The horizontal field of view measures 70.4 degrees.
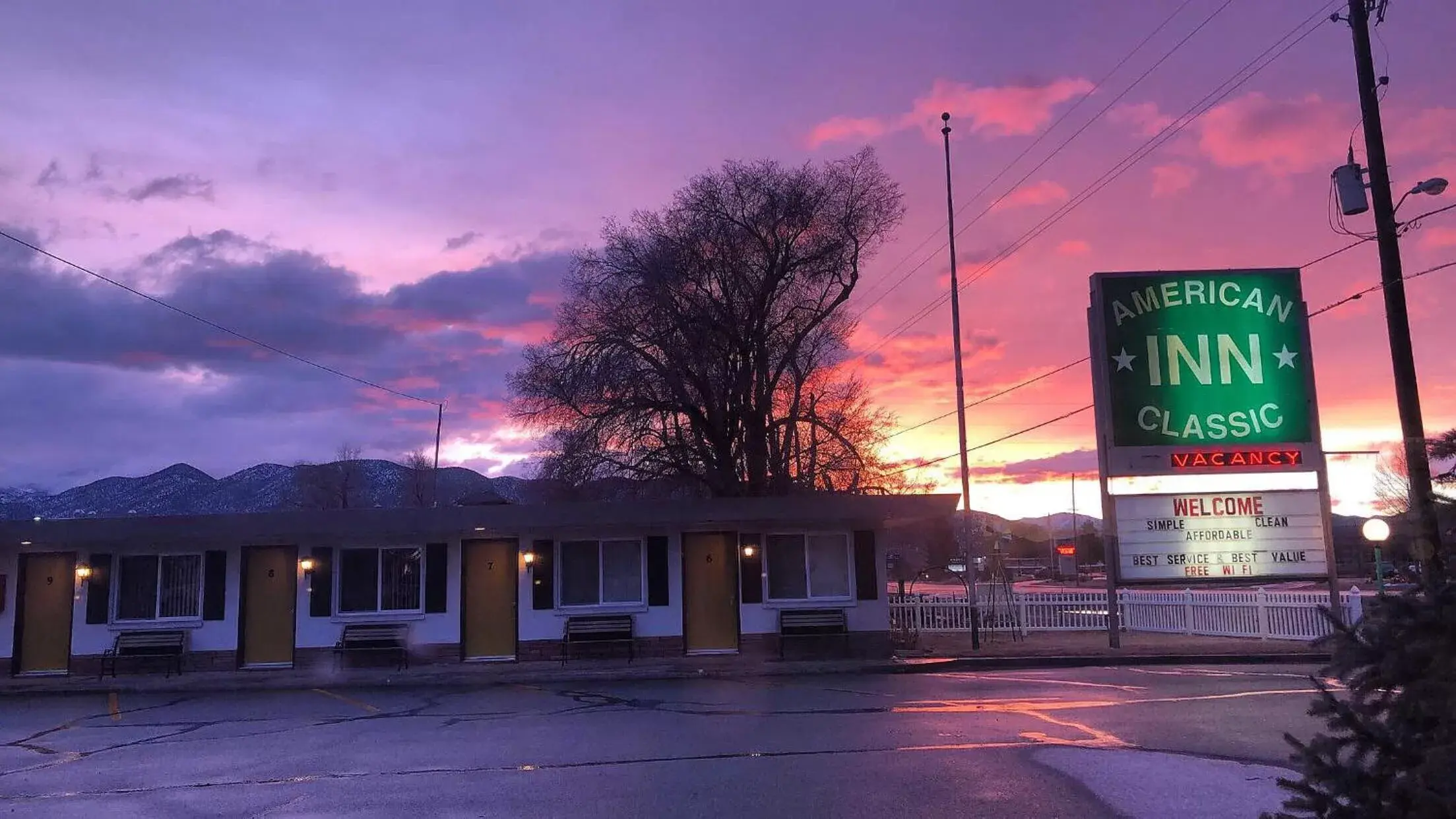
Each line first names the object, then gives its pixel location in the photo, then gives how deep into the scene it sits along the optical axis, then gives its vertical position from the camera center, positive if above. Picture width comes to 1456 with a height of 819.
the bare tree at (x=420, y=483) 72.19 +6.97
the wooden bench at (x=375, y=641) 22.06 -1.49
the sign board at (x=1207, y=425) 20.81 +2.56
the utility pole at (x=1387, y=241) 13.36 +4.08
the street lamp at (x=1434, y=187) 13.43 +4.63
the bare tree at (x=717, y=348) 32.72 +6.91
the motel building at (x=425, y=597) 22.34 -0.59
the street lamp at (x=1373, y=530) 19.17 +0.32
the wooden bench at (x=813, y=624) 22.42 -1.39
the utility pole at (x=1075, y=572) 66.06 -1.18
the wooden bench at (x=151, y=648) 22.00 -1.51
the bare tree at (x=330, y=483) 91.50 +8.12
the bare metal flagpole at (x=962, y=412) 23.58 +3.36
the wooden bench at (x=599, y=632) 22.20 -1.43
